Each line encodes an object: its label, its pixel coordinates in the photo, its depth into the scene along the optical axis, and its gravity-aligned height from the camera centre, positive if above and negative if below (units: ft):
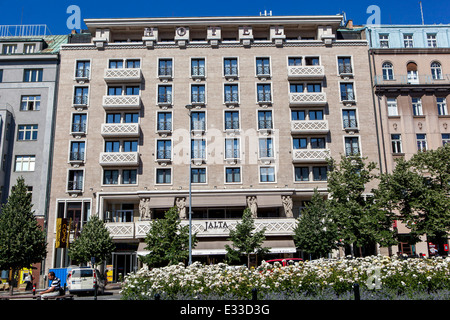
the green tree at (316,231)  105.70 +4.41
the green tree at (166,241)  97.76 +2.34
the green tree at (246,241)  104.73 +2.12
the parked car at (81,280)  89.61 -5.94
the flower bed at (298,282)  39.14 -3.29
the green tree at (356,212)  92.89 +8.21
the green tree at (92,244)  107.86 +2.15
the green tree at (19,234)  102.58 +4.85
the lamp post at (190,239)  95.51 +2.61
